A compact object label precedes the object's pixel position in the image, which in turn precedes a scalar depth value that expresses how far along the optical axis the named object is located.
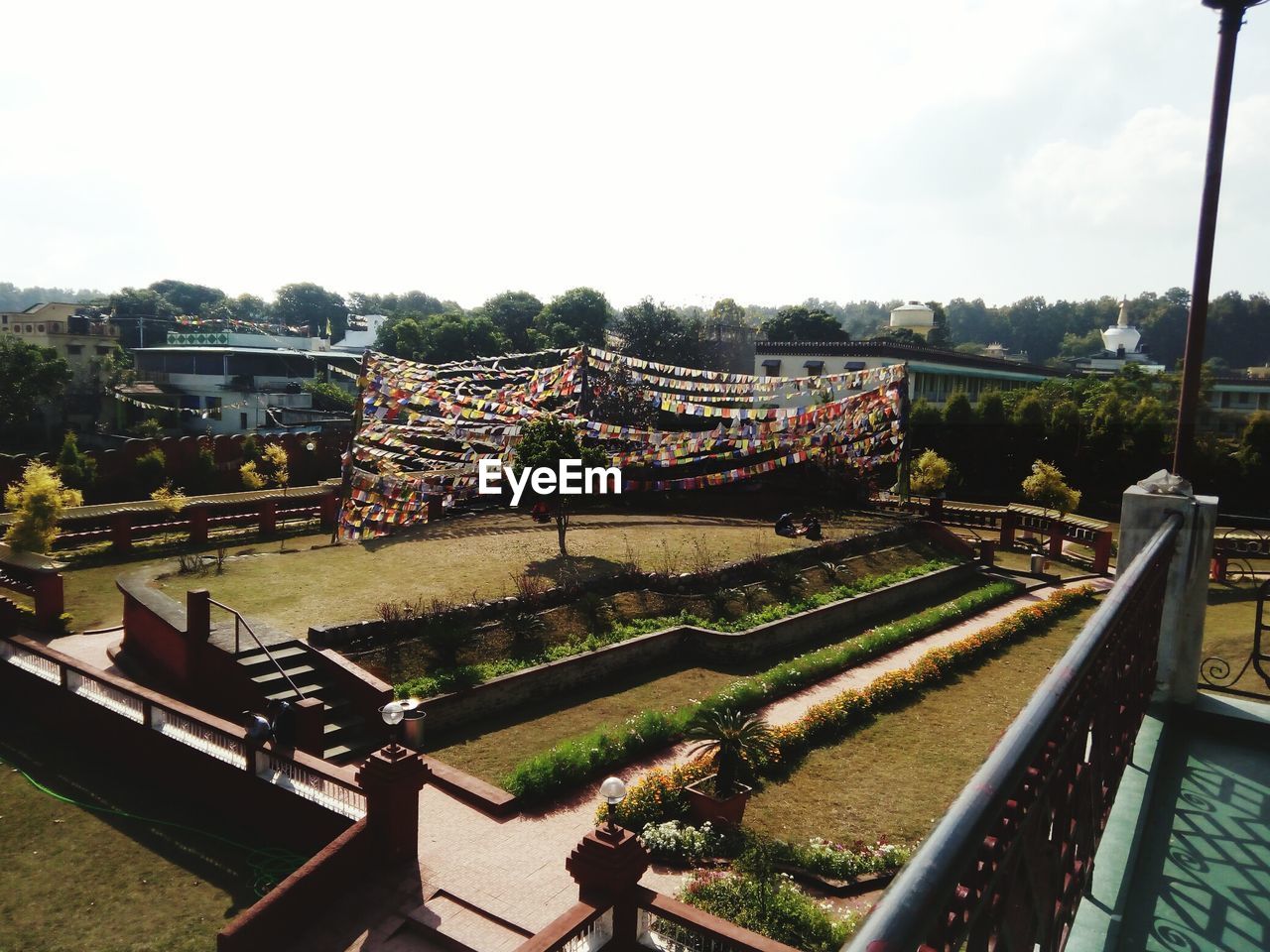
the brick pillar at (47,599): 16.98
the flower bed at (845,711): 10.89
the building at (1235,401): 45.31
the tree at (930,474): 30.88
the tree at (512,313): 73.06
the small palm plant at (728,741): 11.05
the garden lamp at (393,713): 9.02
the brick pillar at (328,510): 27.42
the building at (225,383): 48.50
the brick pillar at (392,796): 9.57
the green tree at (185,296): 108.88
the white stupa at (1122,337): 73.50
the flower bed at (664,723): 11.52
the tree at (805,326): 61.50
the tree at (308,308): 111.12
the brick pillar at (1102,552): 25.21
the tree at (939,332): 73.62
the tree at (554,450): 21.59
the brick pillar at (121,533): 23.06
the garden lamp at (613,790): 6.79
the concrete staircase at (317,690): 12.48
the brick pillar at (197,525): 24.16
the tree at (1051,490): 28.56
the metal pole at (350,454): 22.09
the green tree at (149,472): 31.45
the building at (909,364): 42.81
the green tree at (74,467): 28.95
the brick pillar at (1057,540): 27.55
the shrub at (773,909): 8.18
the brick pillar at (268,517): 25.84
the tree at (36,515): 19.81
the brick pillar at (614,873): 7.54
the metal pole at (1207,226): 5.52
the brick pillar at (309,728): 11.80
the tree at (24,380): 39.34
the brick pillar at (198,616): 13.46
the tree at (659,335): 50.44
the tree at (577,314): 65.39
